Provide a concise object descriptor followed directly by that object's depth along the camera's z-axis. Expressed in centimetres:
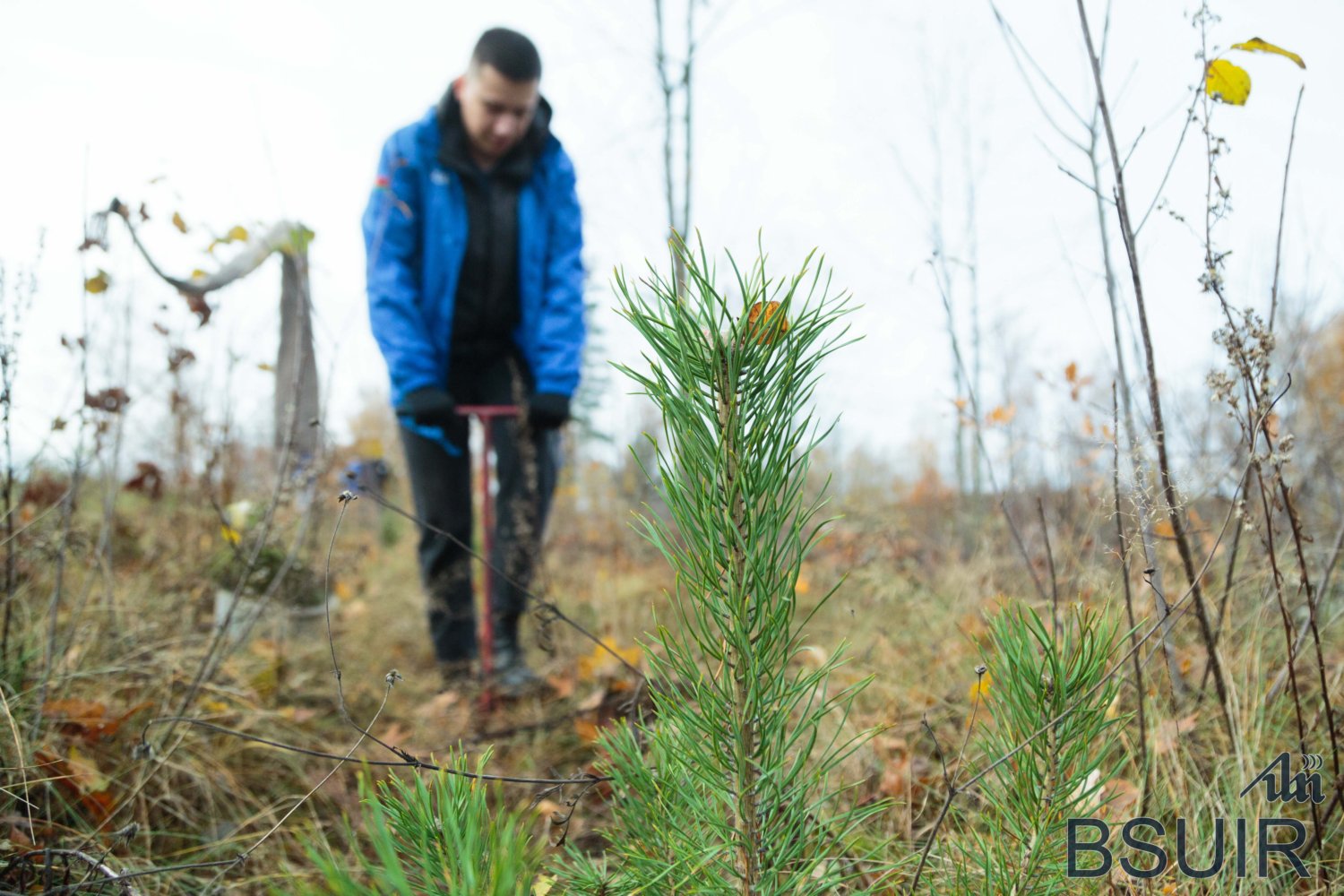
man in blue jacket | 297
